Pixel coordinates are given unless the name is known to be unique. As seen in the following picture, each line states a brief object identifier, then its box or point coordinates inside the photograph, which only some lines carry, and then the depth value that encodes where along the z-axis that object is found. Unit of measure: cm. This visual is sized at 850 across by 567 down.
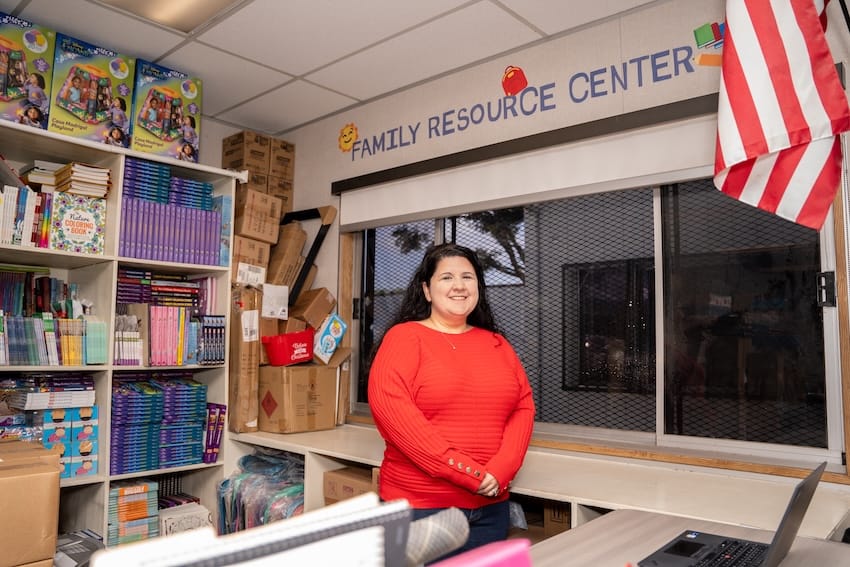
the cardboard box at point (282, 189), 394
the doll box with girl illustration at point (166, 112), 317
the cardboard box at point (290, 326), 349
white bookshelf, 276
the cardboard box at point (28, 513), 167
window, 227
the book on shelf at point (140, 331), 295
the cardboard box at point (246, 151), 381
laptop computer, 113
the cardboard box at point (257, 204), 347
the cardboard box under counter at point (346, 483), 270
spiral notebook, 49
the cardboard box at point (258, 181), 382
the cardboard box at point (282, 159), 396
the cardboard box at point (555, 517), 239
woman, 187
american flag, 177
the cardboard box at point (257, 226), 345
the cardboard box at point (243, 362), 326
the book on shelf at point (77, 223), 277
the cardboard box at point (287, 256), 364
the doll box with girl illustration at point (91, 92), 291
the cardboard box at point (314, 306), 357
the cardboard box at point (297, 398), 322
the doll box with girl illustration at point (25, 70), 274
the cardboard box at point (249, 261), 340
